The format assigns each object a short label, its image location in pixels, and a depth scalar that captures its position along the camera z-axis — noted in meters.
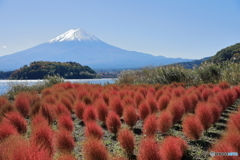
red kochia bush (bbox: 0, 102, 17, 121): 5.37
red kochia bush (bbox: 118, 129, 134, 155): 3.13
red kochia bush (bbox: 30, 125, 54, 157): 2.86
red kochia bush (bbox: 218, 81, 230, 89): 8.88
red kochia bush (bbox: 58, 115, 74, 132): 4.12
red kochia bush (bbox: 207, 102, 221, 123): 4.62
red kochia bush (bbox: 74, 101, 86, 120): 5.48
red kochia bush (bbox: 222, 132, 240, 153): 2.50
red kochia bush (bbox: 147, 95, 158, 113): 5.69
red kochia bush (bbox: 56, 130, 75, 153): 3.15
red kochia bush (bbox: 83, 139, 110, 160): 2.50
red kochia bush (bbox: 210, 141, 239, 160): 2.12
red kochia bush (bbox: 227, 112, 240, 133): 3.22
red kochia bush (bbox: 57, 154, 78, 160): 2.03
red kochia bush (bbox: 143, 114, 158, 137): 3.68
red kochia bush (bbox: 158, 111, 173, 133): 4.09
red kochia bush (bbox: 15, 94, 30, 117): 6.07
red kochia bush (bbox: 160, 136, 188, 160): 2.59
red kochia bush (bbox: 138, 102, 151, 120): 5.11
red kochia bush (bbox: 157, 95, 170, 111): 5.87
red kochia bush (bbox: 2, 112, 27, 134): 4.07
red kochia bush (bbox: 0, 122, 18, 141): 3.22
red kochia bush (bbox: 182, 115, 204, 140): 3.67
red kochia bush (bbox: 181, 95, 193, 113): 5.66
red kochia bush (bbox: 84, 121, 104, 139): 3.58
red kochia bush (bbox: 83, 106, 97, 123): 4.88
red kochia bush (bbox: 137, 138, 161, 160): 2.47
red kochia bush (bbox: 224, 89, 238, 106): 6.44
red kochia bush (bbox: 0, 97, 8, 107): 6.37
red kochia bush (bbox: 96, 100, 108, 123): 5.09
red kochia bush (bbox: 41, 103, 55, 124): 5.11
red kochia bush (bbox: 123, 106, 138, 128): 4.59
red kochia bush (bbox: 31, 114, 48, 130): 3.86
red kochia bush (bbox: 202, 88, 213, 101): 6.96
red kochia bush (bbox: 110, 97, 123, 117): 5.44
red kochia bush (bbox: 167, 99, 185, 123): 4.74
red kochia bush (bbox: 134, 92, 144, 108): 6.58
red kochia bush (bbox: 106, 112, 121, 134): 4.26
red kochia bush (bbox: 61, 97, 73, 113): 6.45
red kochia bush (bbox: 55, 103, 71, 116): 5.29
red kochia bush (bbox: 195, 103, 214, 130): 4.14
